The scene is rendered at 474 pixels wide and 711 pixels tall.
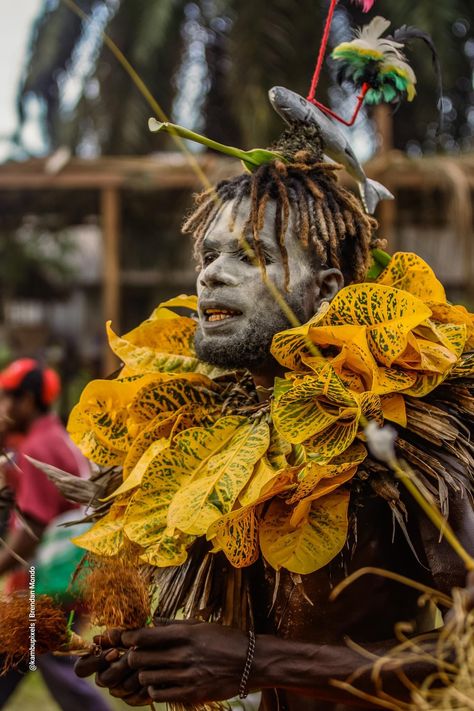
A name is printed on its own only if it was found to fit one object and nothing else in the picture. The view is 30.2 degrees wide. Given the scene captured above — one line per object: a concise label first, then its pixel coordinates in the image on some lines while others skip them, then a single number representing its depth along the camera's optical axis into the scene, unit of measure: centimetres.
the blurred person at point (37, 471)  362
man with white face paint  162
